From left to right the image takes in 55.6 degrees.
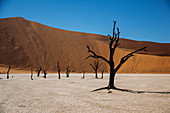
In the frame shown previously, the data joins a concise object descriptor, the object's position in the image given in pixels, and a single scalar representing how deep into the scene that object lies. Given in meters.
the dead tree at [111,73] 10.68
